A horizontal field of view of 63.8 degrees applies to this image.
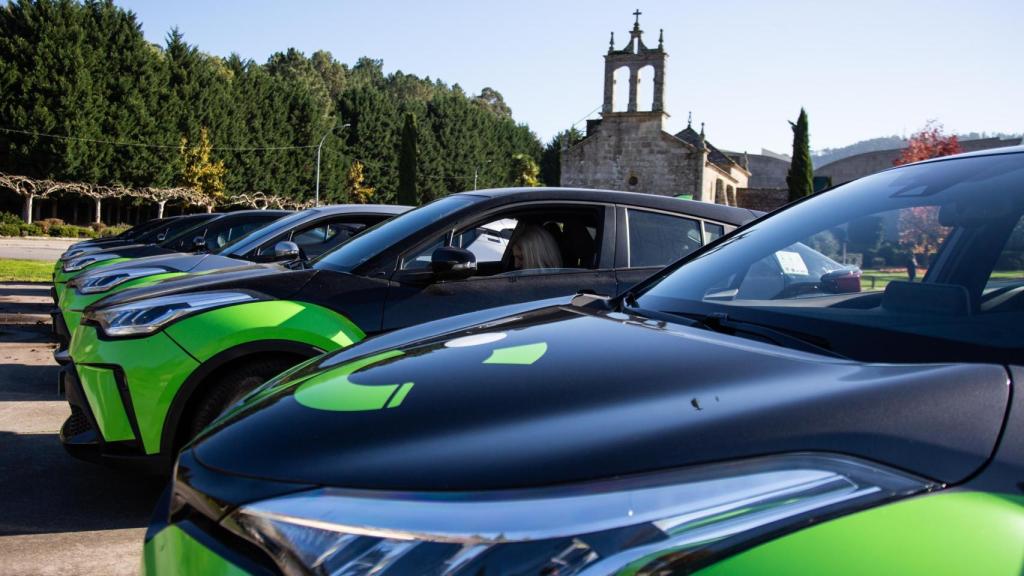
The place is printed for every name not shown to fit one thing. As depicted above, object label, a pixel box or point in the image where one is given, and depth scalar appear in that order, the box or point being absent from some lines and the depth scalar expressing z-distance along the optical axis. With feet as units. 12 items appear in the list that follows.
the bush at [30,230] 131.34
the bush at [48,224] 135.84
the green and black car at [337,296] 12.14
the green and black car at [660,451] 3.47
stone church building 185.16
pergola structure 144.10
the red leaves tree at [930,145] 69.15
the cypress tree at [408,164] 219.82
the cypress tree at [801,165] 170.50
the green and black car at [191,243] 31.83
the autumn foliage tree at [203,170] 171.22
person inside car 15.43
